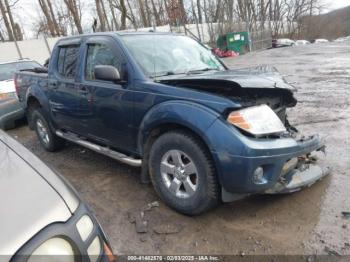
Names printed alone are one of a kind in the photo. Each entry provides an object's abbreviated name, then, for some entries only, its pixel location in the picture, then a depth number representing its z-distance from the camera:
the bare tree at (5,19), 24.11
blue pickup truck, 2.71
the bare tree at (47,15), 25.11
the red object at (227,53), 23.40
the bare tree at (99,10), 22.40
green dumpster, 24.69
